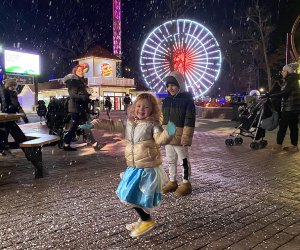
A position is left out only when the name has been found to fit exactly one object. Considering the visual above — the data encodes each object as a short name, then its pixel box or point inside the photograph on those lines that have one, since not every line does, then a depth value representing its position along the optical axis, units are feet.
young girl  7.25
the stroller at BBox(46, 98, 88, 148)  22.17
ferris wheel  66.18
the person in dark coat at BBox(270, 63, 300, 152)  19.64
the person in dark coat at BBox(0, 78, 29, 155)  19.03
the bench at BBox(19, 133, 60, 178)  12.39
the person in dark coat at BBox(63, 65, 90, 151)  19.10
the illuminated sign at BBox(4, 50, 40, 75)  71.89
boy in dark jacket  10.44
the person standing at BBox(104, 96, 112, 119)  68.67
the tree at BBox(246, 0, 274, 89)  73.07
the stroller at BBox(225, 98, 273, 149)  20.84
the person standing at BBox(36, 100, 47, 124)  42.05
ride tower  112.80
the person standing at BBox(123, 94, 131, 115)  74.48
